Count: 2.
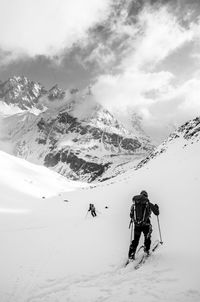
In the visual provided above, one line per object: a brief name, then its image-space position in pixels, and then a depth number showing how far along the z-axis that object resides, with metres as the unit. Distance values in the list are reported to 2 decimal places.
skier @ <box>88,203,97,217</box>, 24.09
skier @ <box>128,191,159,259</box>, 10.84
